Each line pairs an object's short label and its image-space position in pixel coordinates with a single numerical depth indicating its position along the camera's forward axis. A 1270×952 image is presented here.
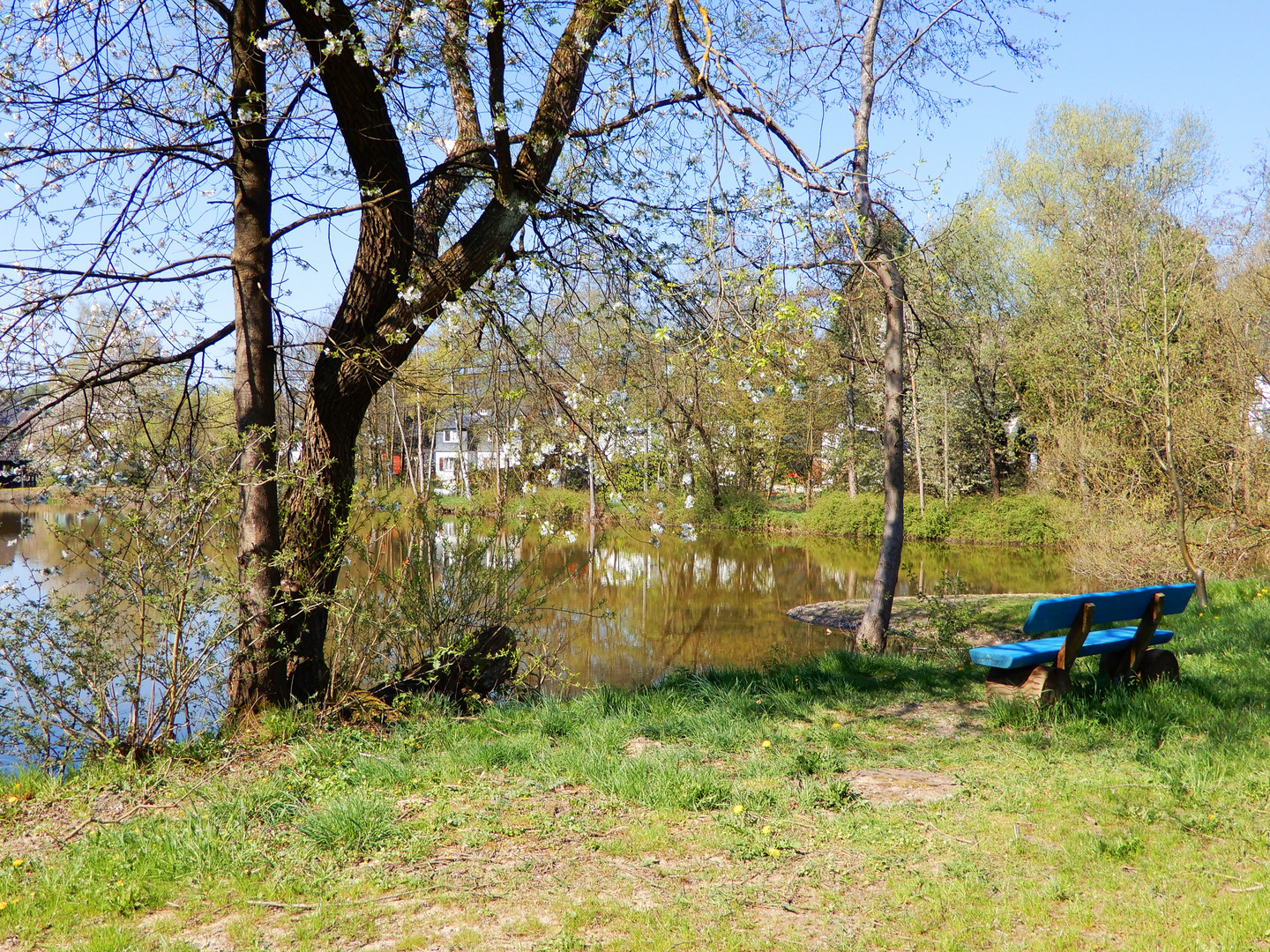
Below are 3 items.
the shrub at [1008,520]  26.05
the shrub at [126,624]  4.54
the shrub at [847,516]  28.73
